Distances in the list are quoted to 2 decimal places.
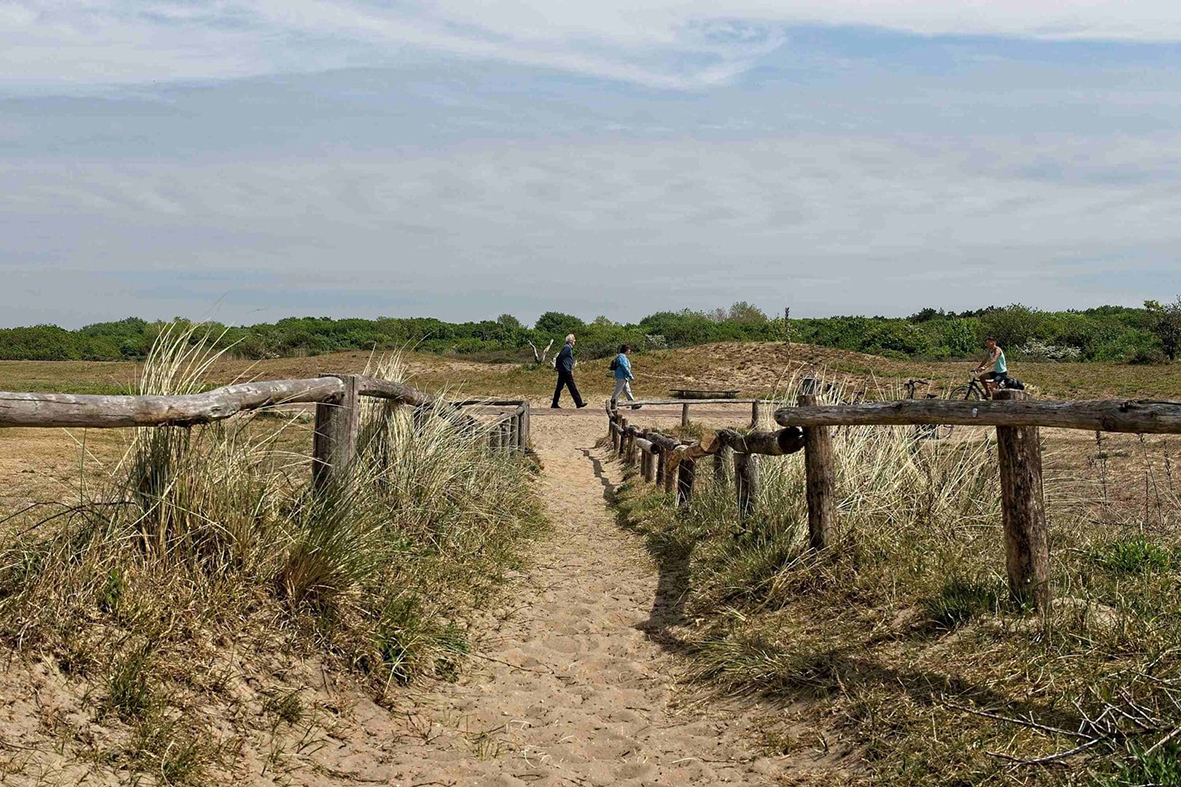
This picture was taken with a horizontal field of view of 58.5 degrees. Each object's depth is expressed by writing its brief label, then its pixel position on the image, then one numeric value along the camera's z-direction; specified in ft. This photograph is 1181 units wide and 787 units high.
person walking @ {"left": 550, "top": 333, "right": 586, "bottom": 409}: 78.36
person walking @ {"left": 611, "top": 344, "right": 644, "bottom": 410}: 78.48
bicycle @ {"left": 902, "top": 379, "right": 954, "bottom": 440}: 26.30
